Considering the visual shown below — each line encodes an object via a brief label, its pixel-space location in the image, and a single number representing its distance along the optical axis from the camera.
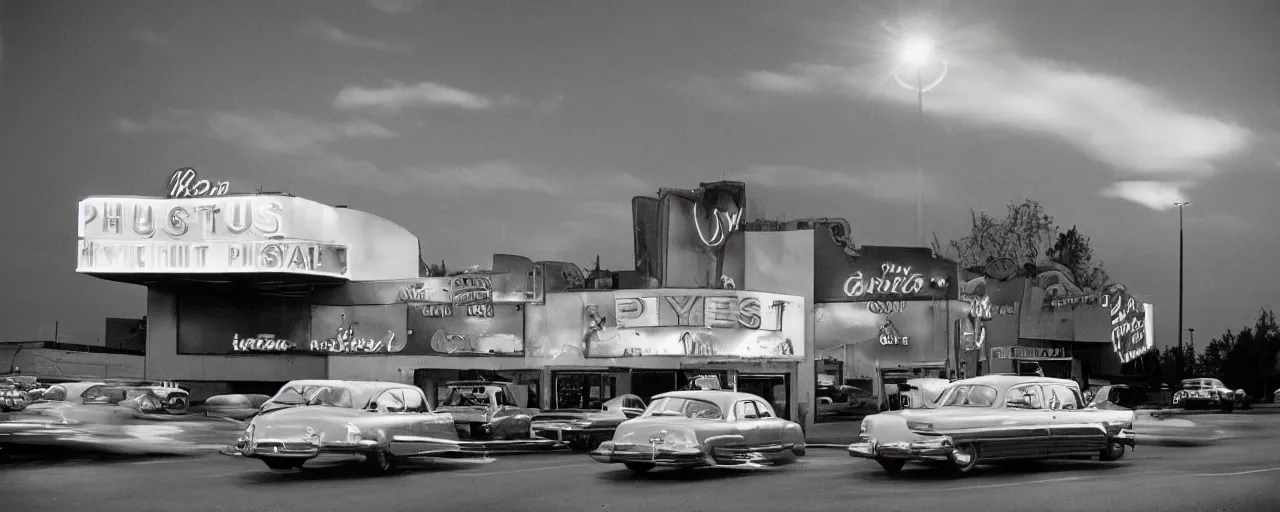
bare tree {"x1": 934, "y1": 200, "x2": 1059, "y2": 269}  73.50
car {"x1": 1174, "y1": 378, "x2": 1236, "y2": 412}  50.44
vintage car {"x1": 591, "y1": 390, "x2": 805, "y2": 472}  17.84
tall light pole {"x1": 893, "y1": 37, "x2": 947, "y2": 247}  32.25
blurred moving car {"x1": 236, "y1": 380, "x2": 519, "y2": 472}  17.38
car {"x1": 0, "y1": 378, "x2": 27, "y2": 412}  34.50
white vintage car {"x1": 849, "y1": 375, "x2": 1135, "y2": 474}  17.53
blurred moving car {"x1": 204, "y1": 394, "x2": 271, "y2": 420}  40.00
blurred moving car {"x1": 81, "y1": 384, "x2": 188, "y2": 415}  33.03
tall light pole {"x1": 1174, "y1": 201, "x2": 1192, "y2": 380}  59.43
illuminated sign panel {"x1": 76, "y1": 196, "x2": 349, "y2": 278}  40.97
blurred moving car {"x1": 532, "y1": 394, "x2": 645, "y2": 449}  26.31
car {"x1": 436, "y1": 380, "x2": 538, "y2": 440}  26.33
